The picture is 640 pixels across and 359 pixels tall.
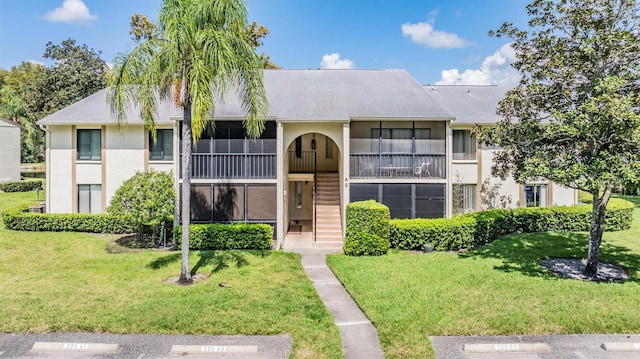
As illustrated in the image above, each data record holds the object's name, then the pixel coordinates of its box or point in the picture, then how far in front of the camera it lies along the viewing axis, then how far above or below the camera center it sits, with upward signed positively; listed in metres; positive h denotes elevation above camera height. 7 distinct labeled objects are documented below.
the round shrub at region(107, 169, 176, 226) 15.01 -0.89
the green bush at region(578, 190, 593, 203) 23.54 -1.24
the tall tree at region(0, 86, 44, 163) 45.66 +8.01
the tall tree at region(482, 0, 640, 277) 9.50 +2.14
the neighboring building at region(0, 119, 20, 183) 33.22 +2.56
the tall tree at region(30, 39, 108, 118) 38.75 +10.11
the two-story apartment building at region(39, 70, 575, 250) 16.55 +1.17
